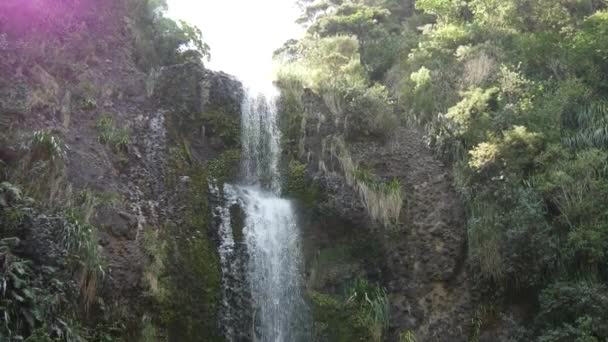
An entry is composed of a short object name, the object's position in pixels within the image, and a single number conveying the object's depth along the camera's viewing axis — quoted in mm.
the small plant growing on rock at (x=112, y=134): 11914
